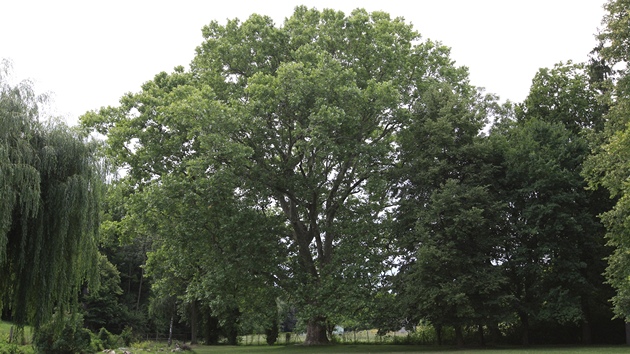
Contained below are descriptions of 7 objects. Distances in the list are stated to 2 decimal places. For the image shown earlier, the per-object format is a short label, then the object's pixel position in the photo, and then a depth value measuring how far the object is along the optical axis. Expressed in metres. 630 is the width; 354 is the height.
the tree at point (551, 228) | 27.19
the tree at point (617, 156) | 21.36
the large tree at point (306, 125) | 25.12
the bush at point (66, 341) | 21.36
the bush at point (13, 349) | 19.01
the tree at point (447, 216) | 25.00
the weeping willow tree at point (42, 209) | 15.10
